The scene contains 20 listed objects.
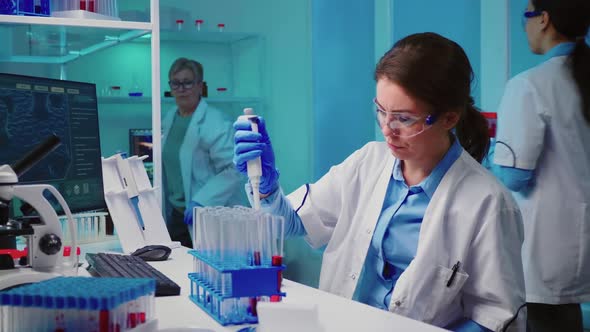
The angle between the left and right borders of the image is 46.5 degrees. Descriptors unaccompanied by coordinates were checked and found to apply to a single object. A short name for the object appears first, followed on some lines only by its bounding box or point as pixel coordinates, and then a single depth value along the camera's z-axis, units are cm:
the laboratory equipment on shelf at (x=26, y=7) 224
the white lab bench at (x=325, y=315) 127
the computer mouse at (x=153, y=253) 193
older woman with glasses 409
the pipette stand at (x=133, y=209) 209
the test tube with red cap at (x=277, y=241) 126
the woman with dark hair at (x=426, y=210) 160
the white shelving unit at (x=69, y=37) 231
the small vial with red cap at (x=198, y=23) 458
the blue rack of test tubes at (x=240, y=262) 124
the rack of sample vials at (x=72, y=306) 98
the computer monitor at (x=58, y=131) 190
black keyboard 151
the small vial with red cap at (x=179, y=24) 451
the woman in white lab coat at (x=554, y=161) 260
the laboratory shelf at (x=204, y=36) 447
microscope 146
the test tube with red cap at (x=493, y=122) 337
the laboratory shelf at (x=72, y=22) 222
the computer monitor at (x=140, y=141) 401
